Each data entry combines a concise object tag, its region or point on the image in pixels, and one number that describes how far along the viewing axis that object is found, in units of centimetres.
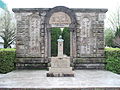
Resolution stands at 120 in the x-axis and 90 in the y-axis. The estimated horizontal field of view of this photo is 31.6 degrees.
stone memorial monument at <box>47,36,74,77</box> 1071
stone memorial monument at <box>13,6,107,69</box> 1410
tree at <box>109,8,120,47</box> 3396
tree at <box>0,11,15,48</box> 2947
